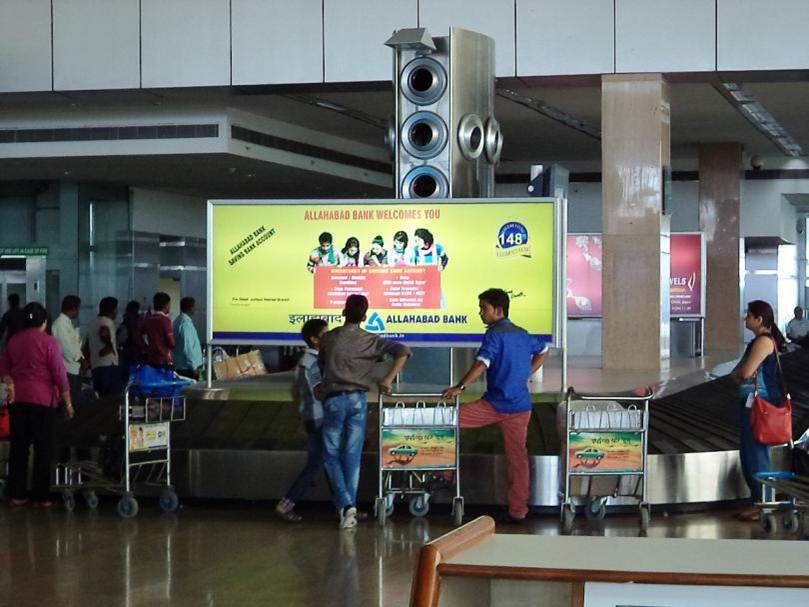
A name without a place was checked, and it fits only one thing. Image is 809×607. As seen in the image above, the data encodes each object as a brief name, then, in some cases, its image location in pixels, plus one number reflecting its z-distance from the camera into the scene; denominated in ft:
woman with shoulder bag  30.81
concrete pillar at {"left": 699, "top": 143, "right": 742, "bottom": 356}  97.91
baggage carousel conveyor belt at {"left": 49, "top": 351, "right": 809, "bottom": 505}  33.71
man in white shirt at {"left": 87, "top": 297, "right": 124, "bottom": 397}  51.29
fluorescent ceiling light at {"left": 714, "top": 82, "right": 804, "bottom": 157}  72.47
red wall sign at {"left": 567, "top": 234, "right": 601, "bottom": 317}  87.97
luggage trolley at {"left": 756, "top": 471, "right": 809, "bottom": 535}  30.06
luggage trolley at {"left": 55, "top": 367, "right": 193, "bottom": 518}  33.32
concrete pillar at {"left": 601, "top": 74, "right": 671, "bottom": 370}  63.87
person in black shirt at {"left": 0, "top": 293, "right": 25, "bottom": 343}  49.91
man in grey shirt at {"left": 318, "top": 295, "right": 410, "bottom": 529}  30.48
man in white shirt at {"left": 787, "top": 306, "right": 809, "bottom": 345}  91.56
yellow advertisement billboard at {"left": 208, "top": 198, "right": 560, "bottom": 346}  42.04
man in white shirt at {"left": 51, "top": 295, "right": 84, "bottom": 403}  50.01
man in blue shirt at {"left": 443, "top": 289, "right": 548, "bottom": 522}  31.22
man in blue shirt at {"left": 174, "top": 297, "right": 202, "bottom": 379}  54.85
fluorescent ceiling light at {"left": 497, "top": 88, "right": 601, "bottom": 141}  73.36
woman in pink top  34.47
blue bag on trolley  36.94
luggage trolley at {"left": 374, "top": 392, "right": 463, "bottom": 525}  31.94
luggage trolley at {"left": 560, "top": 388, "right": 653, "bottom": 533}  31.50
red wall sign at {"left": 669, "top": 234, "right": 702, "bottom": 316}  88.43
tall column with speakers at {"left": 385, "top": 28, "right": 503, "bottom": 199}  46.06
